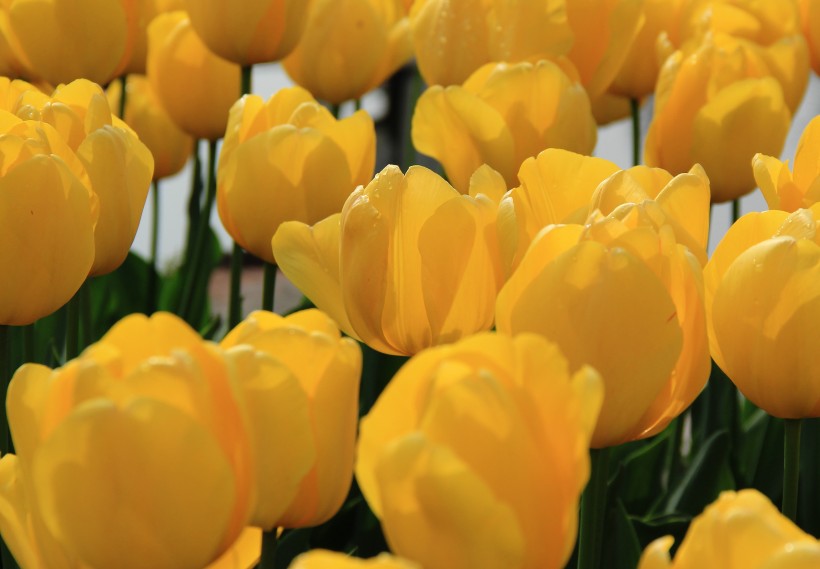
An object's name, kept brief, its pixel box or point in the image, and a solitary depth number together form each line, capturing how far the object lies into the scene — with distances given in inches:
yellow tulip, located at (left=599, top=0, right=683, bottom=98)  63.5
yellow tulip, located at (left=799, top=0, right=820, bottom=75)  64.9
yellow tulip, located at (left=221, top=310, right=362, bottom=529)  43.0
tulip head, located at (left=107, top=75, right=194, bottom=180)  72.5
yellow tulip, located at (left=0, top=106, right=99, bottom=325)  49.3
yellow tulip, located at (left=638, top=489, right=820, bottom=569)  41.1
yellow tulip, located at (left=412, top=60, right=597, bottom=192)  57.1
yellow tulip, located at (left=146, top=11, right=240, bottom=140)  65.1
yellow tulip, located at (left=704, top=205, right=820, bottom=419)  46.6
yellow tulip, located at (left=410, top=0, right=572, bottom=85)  59.8
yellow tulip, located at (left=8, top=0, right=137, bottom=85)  59.9
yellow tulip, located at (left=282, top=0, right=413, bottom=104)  66.0
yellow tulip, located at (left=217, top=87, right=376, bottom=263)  55.3
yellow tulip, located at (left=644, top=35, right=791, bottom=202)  58.3
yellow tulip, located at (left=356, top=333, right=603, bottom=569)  41.4
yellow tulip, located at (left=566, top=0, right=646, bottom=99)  60.7
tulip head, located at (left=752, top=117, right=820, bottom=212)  51.2
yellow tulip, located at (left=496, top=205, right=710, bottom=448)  45.1
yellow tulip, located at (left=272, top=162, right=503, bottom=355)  48.4
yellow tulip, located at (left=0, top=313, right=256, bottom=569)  41.9
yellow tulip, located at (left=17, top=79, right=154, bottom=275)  51.5
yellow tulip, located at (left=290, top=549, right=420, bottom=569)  40.1
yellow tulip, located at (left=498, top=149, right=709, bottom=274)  47.5
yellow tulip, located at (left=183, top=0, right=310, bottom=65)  59.9
